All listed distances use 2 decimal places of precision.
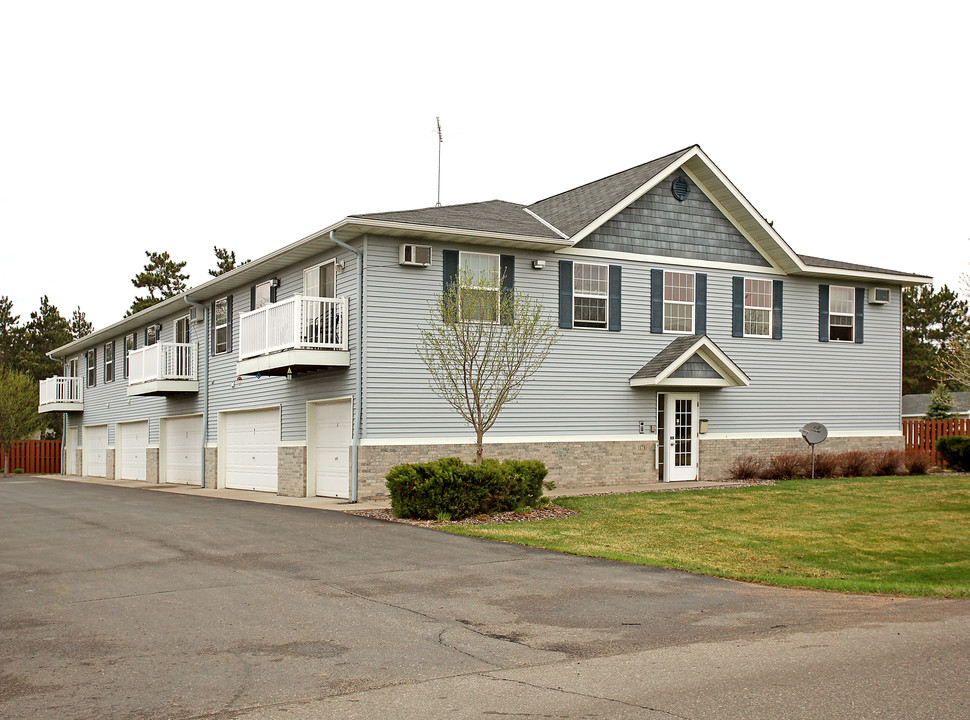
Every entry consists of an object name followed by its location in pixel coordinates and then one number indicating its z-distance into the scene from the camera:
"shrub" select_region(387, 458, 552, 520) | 14.75
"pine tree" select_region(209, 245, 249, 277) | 55.25
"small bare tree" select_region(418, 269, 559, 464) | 16.97
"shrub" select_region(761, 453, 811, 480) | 21.70
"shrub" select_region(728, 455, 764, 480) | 21.95
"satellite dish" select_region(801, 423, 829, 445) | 22.16
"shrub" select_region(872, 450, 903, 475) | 22.78
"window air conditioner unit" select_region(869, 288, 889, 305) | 24.97
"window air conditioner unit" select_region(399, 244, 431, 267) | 18.84
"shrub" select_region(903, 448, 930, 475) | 22.84
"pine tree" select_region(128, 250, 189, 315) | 54.75
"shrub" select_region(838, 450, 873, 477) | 22.27
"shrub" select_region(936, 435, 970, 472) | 23.23
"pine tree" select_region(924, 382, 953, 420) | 39.88
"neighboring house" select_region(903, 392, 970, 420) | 50.88
